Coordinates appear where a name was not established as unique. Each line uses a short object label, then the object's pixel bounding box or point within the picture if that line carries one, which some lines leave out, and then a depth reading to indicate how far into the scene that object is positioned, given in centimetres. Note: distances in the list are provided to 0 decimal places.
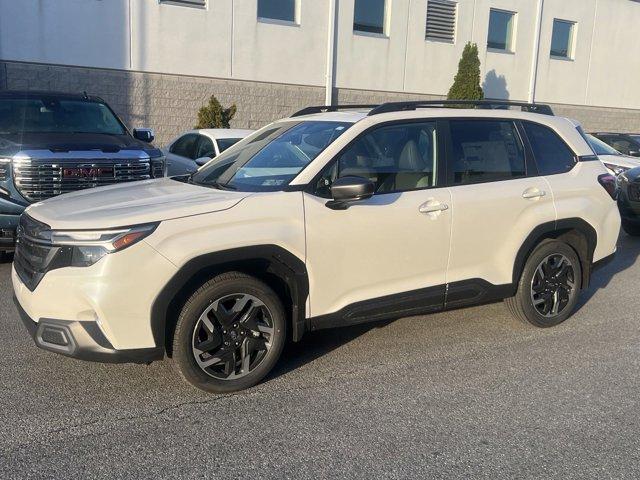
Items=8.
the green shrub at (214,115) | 1578
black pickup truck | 658
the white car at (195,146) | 973
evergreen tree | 1989
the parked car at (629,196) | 935
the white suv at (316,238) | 367
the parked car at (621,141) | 1348
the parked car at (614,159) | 1114
